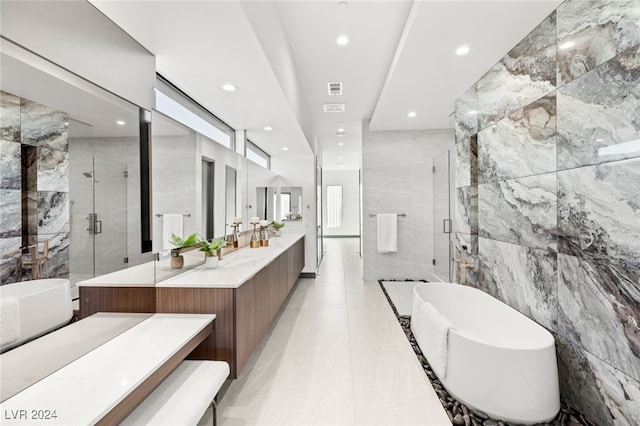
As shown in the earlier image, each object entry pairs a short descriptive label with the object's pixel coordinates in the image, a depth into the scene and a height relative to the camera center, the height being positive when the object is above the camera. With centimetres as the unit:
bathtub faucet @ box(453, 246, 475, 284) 279 -55
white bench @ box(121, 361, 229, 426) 112 -85
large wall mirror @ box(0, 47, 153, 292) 92 +16
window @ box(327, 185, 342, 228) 1070 +19
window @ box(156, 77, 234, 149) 202 +88
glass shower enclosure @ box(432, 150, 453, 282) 422 -9
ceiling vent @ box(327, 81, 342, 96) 345 +162
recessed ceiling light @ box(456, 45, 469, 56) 222 +134
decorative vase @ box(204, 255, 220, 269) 217 -40
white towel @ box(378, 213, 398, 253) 470 -35
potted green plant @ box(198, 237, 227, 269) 215 -33
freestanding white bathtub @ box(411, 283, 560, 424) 155 -98
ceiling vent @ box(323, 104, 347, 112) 411 +161
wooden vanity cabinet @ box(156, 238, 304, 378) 170 -63
